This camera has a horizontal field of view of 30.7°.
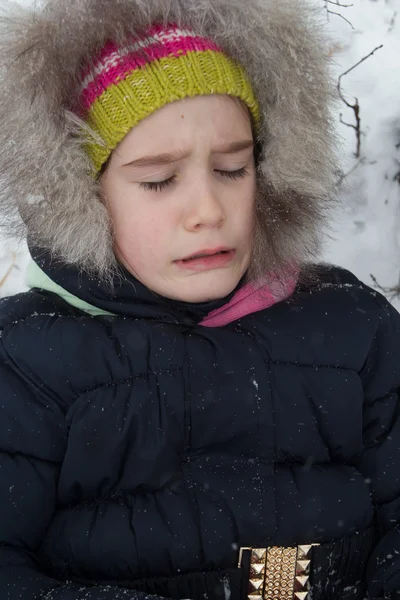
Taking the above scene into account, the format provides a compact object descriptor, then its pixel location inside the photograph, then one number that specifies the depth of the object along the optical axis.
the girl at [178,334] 1.56
